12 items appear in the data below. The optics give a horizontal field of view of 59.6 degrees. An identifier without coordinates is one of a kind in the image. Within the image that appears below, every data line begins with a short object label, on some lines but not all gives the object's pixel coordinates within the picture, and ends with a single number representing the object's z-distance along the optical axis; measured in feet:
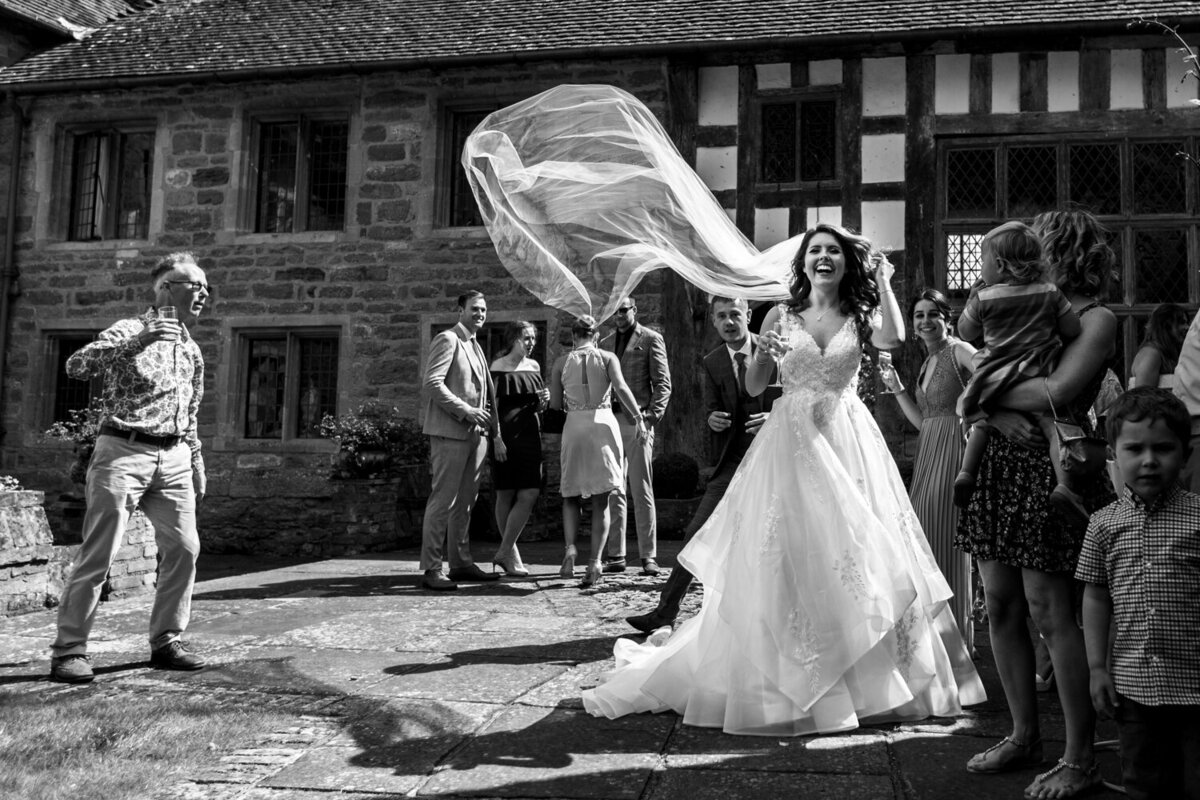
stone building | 37.01
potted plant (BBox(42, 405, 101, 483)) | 25.09
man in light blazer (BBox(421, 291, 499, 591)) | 24.17
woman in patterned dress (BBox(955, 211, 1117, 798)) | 10.05
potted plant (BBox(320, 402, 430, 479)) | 35.63
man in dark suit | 16.80
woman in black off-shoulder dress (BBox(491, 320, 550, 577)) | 26.05
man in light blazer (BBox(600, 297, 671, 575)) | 26.14
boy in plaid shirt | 8.87
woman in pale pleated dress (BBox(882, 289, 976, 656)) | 16.75
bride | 12.38
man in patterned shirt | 15.70
